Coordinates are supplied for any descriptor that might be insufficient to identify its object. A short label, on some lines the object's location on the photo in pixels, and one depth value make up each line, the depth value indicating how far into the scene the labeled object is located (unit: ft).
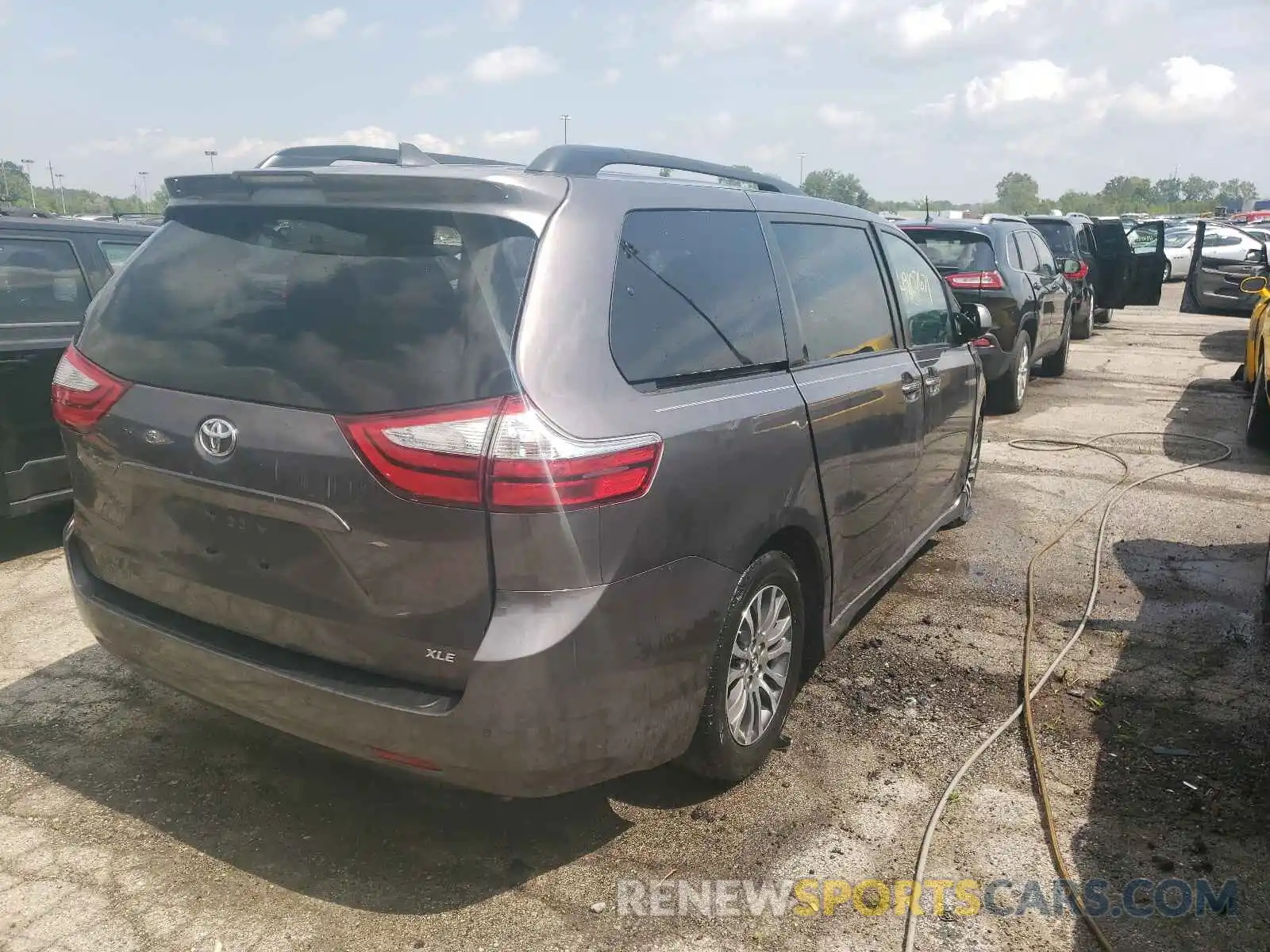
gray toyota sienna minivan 7.48
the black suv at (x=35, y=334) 16.42
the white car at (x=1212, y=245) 53.45
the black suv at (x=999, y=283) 30.01
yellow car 25.52
